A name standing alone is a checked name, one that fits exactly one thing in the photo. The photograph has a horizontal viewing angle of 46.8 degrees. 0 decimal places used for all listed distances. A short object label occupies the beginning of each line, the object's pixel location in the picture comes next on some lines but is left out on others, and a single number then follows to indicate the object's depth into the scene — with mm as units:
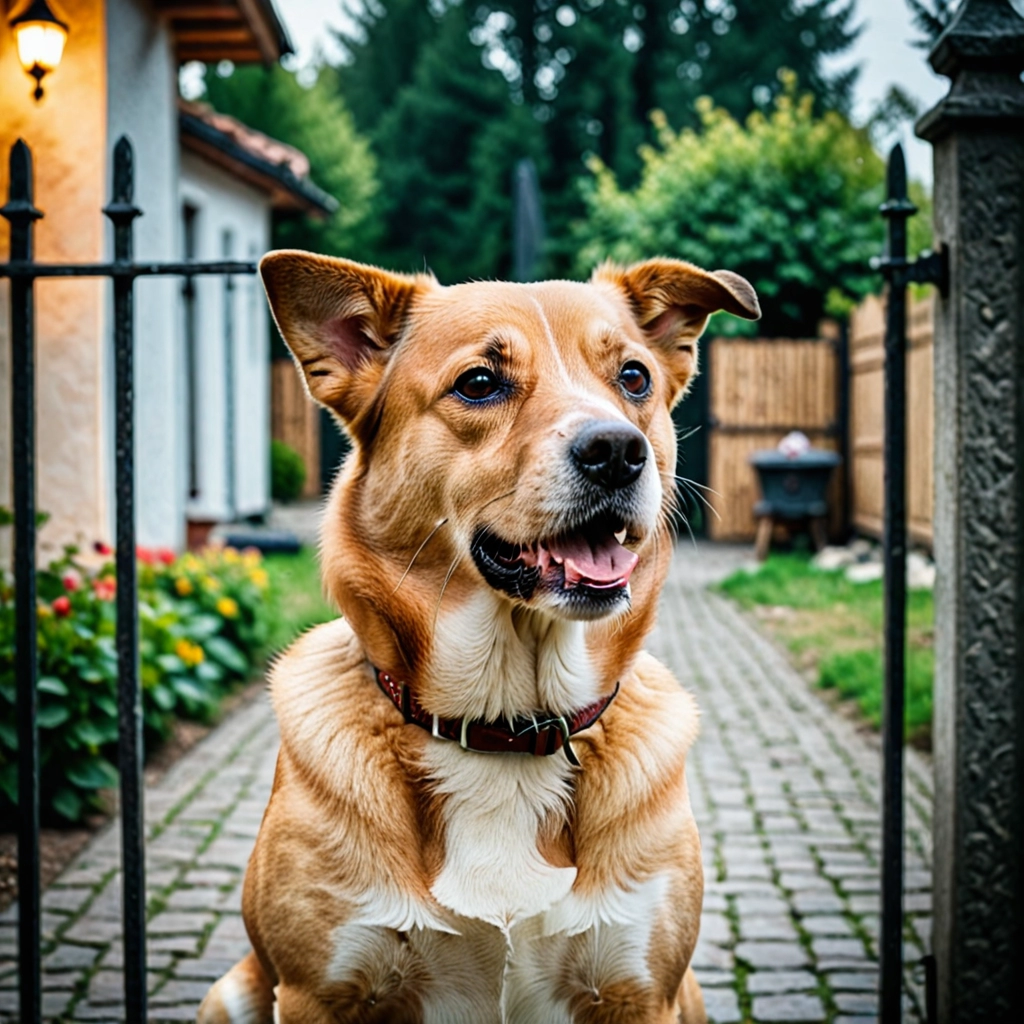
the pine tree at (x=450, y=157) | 26828
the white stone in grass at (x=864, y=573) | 10116
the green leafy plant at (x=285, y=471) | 17172
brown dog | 2084
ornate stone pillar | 2447
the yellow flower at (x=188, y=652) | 5426
